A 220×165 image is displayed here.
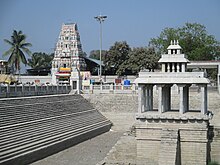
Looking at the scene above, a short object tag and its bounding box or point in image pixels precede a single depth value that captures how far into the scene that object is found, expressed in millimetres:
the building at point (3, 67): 52206
